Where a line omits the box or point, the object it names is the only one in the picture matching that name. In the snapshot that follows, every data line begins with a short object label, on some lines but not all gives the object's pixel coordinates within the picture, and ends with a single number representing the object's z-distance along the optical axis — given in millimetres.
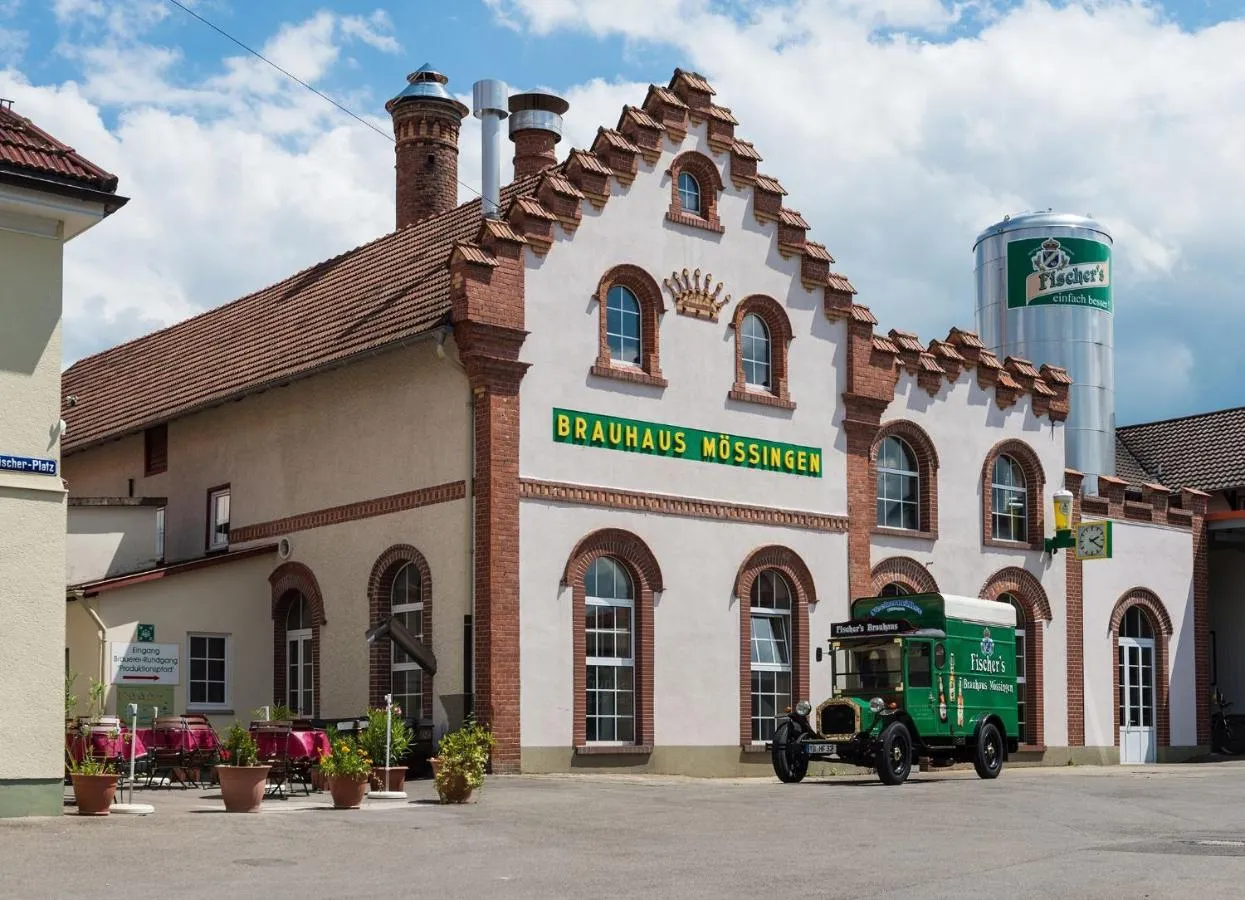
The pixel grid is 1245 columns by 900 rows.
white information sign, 27406
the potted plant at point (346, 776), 19672
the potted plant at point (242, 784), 18766
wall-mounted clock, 33906
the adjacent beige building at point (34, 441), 17500
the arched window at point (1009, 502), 34125
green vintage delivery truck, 24469
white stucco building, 26031
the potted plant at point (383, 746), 21672
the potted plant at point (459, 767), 20203
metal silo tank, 40812
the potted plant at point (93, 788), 17734
